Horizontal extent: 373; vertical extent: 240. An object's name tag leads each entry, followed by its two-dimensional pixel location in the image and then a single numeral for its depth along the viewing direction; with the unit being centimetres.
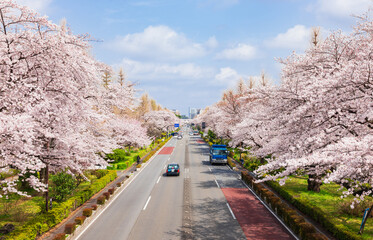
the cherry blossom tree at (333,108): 847
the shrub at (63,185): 1858
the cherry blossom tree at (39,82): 954
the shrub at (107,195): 1948
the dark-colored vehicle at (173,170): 2969
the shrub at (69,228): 1270
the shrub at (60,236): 1145
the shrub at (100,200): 1808
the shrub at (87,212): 1534
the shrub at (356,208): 1579
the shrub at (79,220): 1405
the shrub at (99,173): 2806
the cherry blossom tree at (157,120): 6969
